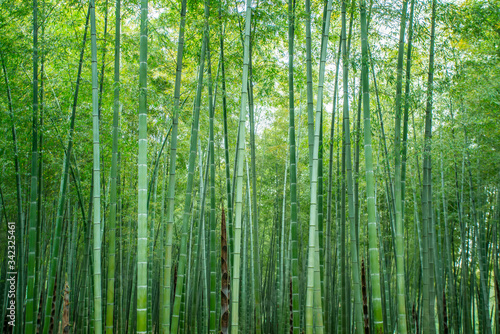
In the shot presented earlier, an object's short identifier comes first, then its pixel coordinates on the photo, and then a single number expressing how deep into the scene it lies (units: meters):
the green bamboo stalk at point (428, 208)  3.66
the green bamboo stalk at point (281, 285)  6.31
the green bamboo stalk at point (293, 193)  3.43
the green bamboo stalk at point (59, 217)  4.03
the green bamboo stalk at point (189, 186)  3.49
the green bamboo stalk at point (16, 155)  4.28
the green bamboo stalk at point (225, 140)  3.90
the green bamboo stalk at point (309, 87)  3.32
